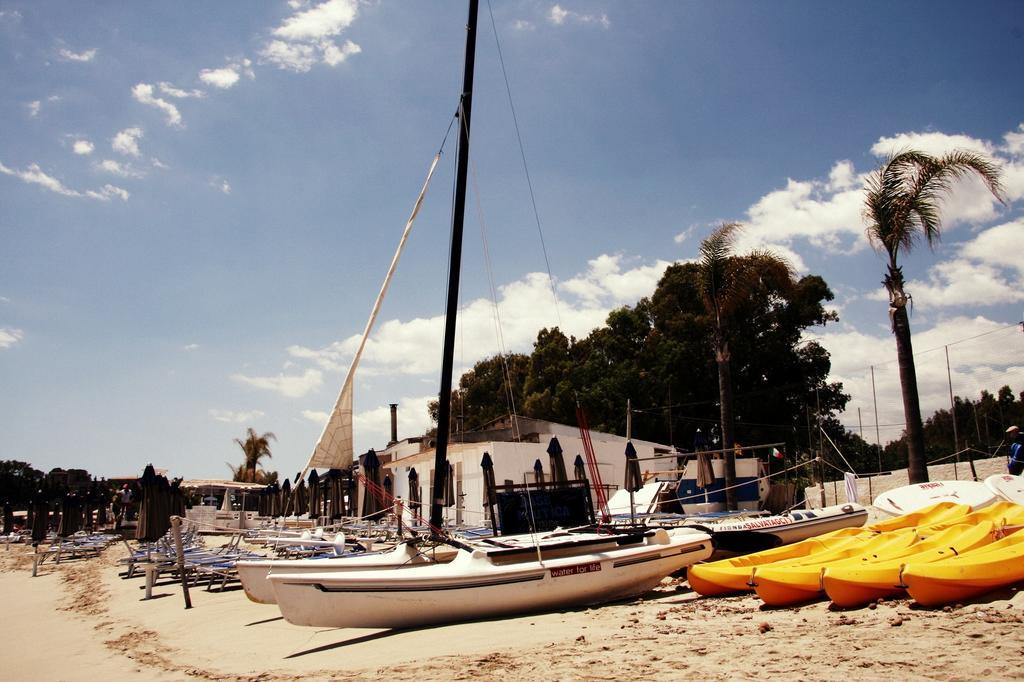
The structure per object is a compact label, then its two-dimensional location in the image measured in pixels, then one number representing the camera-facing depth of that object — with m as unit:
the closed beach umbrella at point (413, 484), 24.20
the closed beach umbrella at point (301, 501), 23.55
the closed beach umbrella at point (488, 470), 16.94
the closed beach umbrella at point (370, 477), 19.78
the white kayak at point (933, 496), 13.41
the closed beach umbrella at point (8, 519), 36.79
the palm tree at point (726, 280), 21.44
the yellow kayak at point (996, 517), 10.16
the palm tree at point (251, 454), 56.69
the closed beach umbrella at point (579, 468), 17.71
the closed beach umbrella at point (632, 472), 14.83
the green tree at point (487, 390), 52.88
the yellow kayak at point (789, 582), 7.96
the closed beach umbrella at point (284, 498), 26.08
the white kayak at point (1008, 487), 12.64
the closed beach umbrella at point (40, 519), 26.78
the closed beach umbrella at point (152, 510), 15.92
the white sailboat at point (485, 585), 9.23
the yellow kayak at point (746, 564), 9.39
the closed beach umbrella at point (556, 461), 16.33
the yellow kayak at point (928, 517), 12.20
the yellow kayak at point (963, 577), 6.81
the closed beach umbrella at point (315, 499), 22.52
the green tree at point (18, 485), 49.59
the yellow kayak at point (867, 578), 7.41
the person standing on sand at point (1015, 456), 14.30
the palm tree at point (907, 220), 14.47
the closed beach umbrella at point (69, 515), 27.45
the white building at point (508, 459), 26.28
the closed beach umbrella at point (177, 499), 18.28
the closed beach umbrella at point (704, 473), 17.61
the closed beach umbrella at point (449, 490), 21.67
